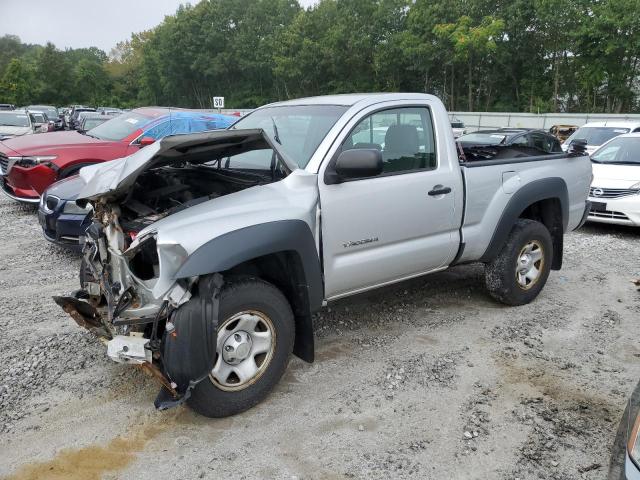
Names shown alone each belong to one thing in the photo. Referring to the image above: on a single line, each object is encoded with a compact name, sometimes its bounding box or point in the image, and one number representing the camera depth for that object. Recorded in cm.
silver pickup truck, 280
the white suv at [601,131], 1265
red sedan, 763
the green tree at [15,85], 6259
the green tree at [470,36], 3509
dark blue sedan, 573
